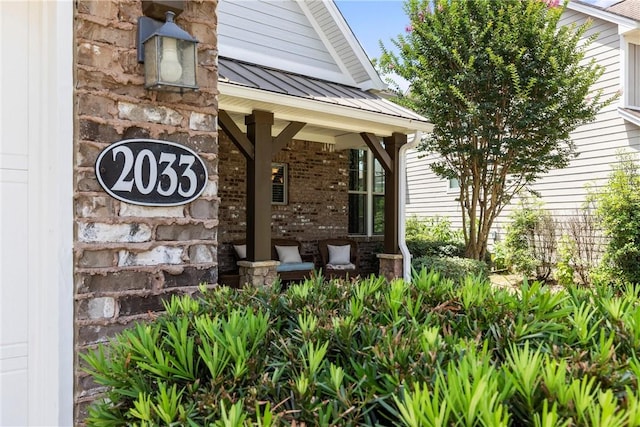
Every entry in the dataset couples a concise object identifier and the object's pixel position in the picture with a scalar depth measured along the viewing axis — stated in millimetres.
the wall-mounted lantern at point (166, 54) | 2294
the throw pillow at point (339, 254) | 8609
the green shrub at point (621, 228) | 7973
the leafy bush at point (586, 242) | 9297
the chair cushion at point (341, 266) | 8299
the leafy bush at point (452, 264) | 8117
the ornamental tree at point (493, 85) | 8094
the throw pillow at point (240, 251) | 7715
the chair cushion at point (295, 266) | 7719
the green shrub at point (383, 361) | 907
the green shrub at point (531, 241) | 10328
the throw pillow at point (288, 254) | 8109
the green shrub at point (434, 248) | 9656
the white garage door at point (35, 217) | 2160
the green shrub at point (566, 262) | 9477
